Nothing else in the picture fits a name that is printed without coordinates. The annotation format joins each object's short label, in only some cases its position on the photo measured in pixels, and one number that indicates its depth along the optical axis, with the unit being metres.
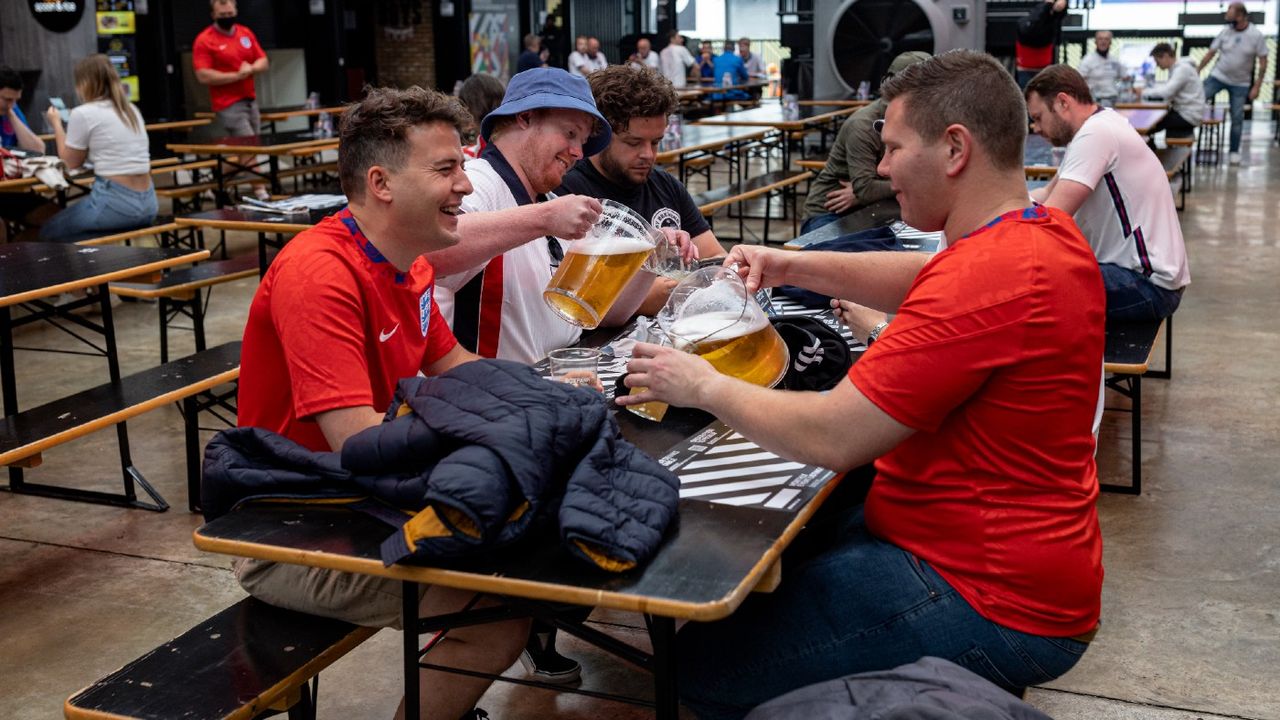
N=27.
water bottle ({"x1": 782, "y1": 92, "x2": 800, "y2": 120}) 9.91
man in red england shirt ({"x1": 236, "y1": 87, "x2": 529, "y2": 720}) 2.12
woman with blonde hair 6.38
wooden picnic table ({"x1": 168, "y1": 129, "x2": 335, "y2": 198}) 7.96
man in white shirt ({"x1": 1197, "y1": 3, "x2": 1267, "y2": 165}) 13.79
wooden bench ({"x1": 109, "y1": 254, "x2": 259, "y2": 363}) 5.19
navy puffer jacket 1.67
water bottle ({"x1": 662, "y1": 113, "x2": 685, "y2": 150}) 7.66
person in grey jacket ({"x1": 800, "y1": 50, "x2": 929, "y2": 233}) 5.84
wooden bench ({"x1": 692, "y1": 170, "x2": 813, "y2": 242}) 7.62
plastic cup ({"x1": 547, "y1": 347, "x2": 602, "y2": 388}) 2.43
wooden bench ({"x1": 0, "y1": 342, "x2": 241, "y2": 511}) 3.55
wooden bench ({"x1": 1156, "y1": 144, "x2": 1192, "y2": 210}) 8.71
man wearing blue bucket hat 2.96
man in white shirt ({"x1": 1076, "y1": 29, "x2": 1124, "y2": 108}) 12.11
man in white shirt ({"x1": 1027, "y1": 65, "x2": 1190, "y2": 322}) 4.50
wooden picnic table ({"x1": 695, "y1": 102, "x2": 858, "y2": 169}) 9.26
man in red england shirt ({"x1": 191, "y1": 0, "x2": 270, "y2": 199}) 10.12
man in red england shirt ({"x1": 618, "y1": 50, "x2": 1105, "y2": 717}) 1.85
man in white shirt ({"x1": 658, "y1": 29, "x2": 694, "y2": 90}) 18.08
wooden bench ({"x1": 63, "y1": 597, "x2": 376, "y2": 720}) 1.96
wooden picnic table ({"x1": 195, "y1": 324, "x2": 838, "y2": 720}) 1.64
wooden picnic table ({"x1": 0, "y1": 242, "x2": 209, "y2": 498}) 3.87
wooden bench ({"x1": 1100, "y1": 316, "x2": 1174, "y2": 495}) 3.97
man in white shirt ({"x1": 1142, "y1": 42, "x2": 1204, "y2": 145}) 11.77
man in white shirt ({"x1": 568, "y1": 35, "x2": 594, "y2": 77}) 16.91
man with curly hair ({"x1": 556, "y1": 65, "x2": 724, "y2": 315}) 3.45
